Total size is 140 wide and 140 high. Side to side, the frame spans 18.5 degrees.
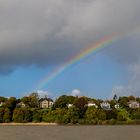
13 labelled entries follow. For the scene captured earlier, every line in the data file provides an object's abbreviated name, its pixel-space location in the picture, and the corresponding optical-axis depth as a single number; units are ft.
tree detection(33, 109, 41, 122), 553.60
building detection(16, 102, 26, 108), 602.85
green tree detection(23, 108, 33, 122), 547.08
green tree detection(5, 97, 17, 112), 592.60
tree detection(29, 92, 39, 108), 643.45
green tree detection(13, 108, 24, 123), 550.77
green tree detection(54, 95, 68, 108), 625.12
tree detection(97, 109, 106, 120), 526.98
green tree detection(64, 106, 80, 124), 526.62
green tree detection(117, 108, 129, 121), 541.17
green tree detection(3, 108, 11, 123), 558.77
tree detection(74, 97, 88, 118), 557.33
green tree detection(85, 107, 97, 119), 531.91
